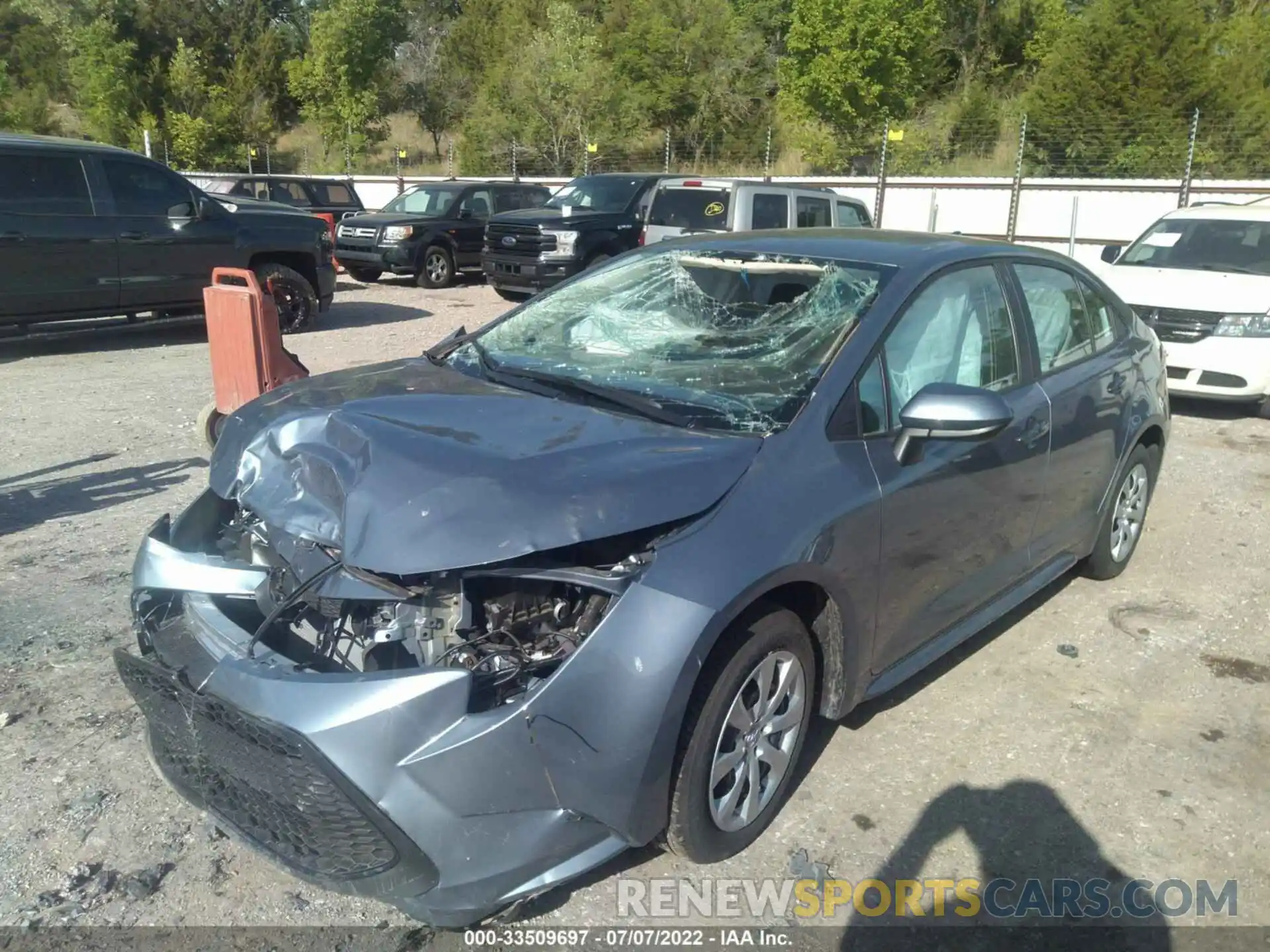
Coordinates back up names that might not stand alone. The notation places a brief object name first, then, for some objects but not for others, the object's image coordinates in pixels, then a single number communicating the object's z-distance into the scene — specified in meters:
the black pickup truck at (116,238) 9.55
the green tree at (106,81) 42.34
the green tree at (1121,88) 25.73
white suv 8.21
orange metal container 6.18
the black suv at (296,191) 18.53
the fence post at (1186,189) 18.86
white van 12.52
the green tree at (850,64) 32.25
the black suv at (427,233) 16.28
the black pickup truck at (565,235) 13.96
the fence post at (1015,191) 20.97
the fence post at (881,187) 22.30
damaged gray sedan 2.43
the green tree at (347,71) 42.81
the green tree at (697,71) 38.19
